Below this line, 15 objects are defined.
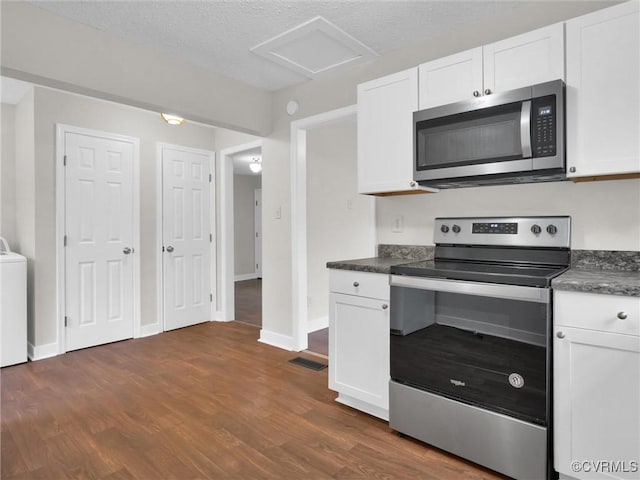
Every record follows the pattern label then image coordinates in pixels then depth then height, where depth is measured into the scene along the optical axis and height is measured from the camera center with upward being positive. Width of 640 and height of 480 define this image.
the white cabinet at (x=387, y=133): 2.34 +0.67
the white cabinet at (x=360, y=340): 2.20 -0.64
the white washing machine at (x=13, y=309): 3.21 -0.62
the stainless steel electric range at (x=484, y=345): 1.67 -0.54
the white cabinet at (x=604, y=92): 1.67 +0.65
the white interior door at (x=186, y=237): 4.34 +0.00
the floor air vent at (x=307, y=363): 3.16 -1.09
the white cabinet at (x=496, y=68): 1.85 +0.90
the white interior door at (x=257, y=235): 8.89 +0.03
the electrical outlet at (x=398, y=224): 2.74 +0.09
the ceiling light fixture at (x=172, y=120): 3.85 +1.21
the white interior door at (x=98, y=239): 3.61 -0.02
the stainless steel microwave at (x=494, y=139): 1.82 +0.51
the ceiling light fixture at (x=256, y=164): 6.63 +1.27
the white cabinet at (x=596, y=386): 1.46 -0.61
